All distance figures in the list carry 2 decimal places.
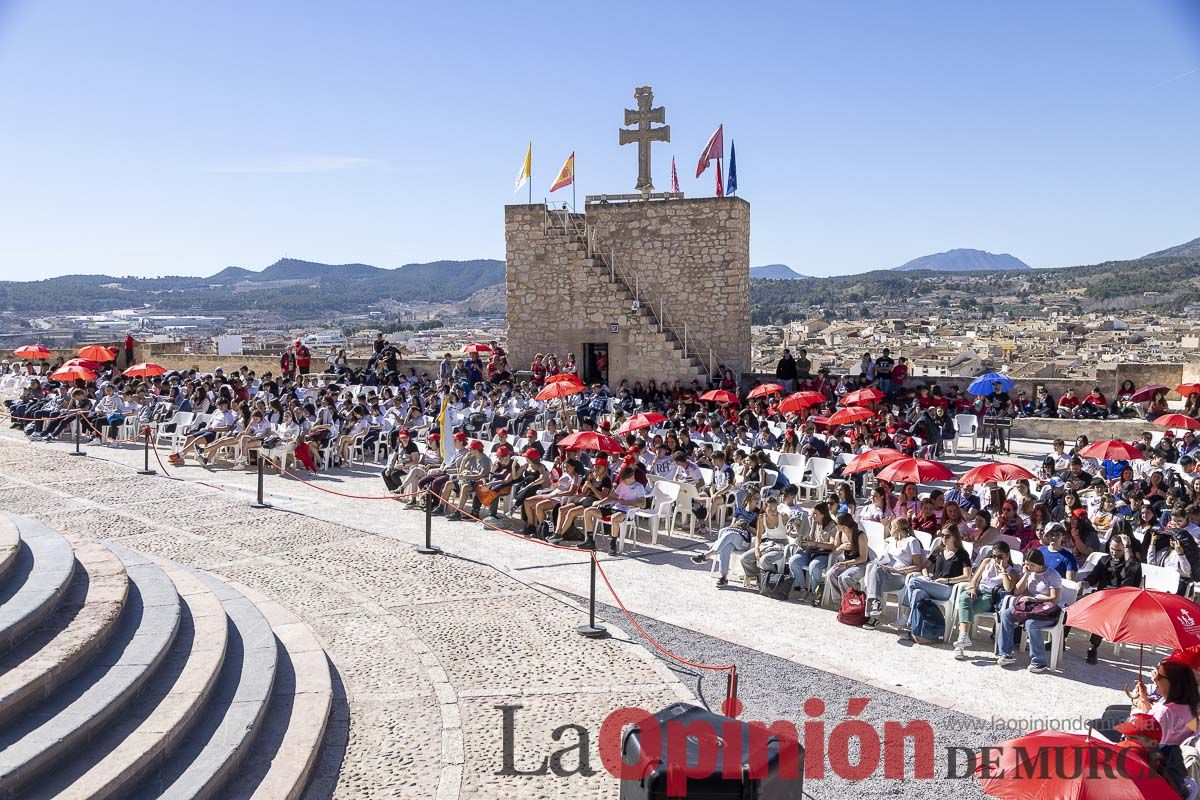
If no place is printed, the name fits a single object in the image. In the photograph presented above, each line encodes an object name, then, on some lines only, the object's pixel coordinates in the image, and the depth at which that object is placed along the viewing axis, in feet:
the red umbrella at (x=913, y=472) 38.17
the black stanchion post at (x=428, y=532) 37.58
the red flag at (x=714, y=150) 84.38
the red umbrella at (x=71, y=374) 67.46
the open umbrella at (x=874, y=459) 41.55
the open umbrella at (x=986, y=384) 59.89
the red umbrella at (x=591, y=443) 45.29
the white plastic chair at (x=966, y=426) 62.39
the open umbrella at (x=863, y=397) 61.16
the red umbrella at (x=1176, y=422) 50.72
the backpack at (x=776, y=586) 33.50
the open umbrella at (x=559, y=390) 63.41
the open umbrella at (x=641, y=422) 52.70
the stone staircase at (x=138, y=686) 18.19
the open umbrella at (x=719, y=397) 65.10
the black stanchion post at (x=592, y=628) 28.76
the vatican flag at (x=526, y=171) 87.30
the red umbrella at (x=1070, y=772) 13.74
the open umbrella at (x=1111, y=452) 41.68
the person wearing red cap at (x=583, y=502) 40.98
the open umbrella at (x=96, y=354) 77.25
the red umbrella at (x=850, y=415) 54.19
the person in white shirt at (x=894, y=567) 30.99
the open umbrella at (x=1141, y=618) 21.24
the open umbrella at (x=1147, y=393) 64.18
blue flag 84.43
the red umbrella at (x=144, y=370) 70.03
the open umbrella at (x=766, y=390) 65.21
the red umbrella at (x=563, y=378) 66.80
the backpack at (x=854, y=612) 30.81
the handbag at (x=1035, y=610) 27.35
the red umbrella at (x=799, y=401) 58.75
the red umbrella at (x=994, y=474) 37.58
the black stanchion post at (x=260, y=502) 45.34
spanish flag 84.17
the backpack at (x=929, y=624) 29.17
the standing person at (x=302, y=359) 89.97
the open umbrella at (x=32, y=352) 89.76
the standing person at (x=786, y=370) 77.36
